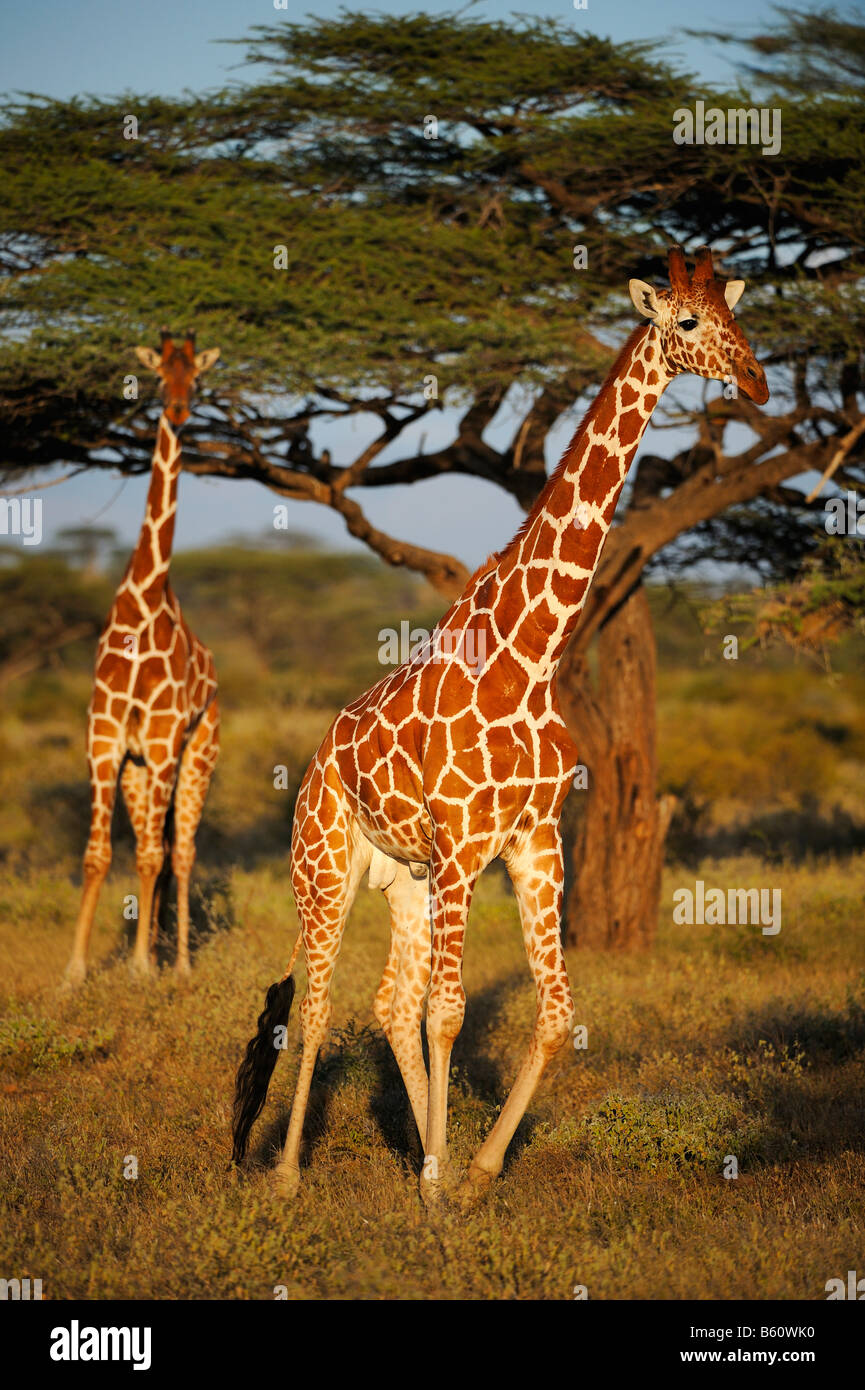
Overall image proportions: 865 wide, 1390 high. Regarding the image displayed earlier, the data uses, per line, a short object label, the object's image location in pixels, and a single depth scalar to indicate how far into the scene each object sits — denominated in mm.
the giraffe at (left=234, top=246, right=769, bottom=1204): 10055
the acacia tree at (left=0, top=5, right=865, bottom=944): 18594
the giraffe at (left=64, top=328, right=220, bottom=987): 17641
